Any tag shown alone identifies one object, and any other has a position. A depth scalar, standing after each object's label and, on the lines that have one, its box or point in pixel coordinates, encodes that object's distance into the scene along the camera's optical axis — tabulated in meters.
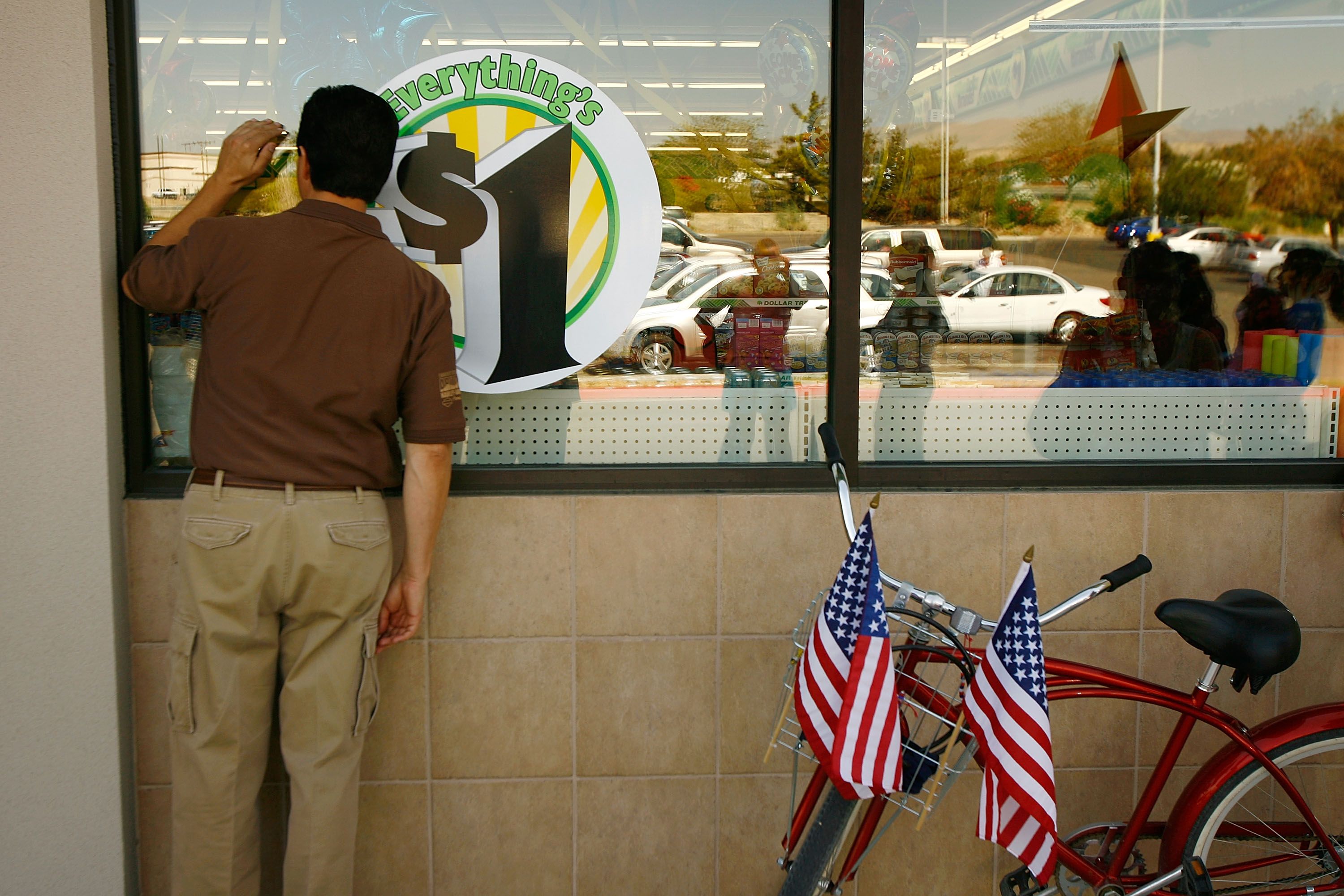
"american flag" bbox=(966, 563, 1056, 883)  1.83
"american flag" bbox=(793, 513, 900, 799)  1.83
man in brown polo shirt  2.20
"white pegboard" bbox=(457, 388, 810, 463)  2.86
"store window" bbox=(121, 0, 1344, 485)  2.79
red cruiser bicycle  2.01
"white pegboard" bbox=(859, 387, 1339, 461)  2.96
